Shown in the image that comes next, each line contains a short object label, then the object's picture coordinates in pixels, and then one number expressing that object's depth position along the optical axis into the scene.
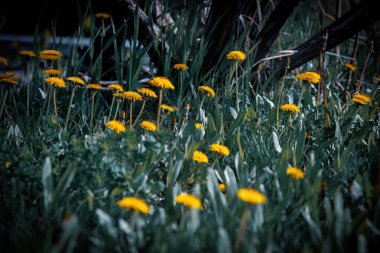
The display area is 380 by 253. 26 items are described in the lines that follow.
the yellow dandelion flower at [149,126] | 1.73
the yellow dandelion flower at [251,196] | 1.44
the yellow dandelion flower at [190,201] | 1.48
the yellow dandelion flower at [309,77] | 1.78
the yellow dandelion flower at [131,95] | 1.74
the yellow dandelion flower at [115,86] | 1.75
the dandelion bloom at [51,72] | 1.79
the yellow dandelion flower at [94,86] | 1.77
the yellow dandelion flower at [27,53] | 1.84
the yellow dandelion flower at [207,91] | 1.79
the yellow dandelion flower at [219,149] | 1.66
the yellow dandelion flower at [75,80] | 1.75
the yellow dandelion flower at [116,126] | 1.66
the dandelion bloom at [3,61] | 1.80
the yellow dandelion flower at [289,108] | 1.77
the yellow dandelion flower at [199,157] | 1.65
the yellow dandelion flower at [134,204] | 1.47
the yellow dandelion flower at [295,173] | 1.57
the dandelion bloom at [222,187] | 1.61
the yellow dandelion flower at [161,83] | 1.73
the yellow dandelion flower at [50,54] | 1.80
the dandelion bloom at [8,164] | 1.57
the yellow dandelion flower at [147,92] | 1.75
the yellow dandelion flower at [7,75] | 1.79
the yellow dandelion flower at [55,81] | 1.74
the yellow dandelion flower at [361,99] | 1.80
